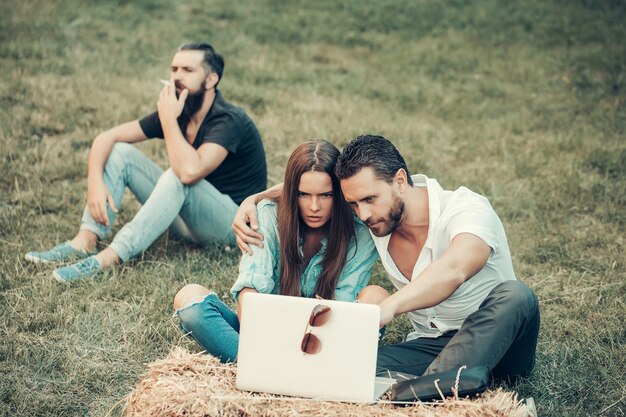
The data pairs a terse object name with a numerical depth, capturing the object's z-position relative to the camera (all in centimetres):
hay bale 320
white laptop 325
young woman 402
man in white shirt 356
